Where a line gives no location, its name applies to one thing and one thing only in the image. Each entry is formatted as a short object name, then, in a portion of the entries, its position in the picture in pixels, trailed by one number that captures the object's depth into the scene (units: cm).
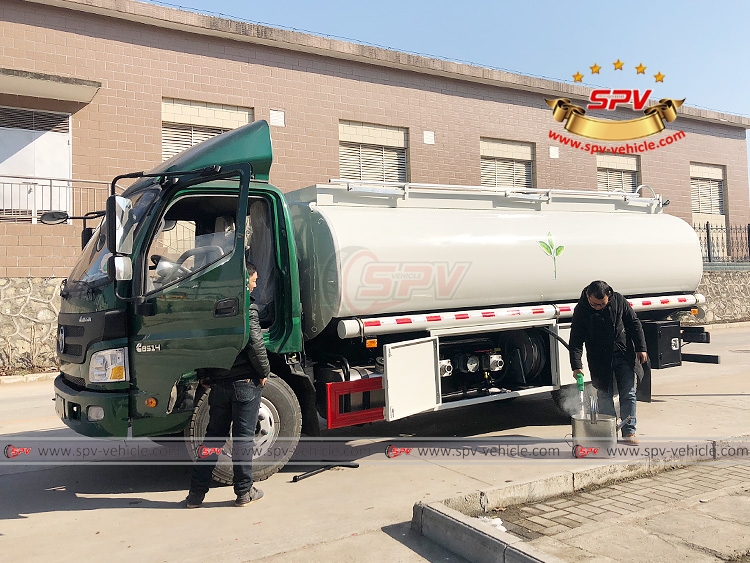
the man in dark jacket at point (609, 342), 673
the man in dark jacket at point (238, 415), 532
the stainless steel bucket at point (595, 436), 627
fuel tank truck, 547
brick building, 1493
